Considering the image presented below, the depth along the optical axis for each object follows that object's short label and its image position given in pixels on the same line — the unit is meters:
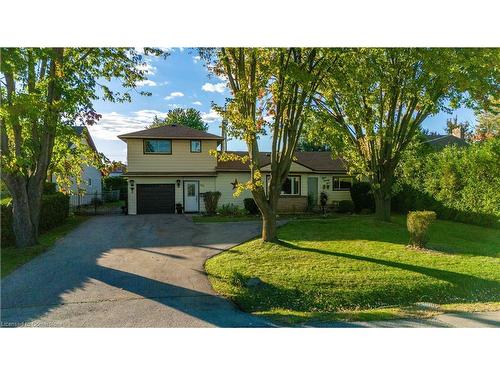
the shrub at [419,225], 8.23
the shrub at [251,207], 15.30
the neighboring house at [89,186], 17.52
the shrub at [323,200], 17.31
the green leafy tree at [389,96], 6.43
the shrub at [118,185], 24.12
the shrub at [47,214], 8.21
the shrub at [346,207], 17.05
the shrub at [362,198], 17.12
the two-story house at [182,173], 15.99
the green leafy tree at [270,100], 7.13
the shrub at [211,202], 15.05
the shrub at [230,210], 15.15
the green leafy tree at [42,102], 6.04
